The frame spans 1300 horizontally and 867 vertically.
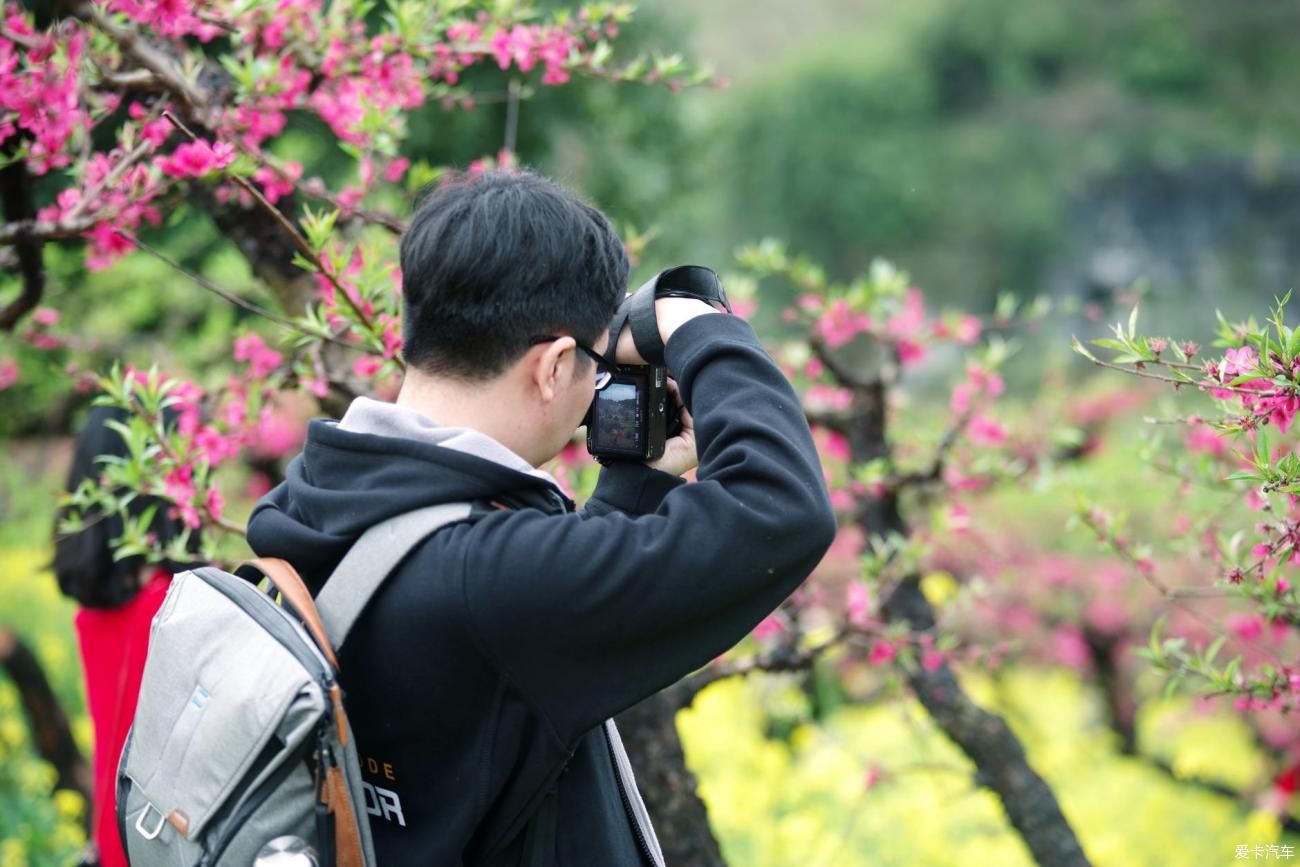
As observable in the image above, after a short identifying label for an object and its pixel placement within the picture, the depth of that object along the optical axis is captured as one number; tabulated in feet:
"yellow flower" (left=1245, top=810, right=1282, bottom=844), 14.85
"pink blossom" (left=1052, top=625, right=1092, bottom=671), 20.92
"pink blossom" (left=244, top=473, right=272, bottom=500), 18.03
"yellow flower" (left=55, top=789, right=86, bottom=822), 13.64
